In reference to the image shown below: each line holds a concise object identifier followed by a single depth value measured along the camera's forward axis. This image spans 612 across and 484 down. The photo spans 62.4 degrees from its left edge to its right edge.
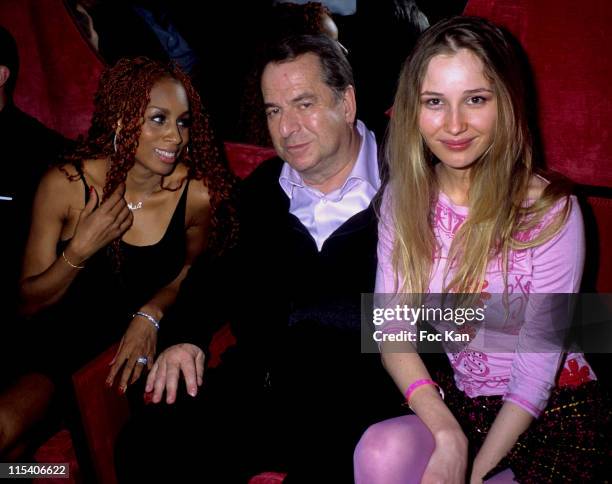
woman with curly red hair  2.01
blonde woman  1.27
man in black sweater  1.57
